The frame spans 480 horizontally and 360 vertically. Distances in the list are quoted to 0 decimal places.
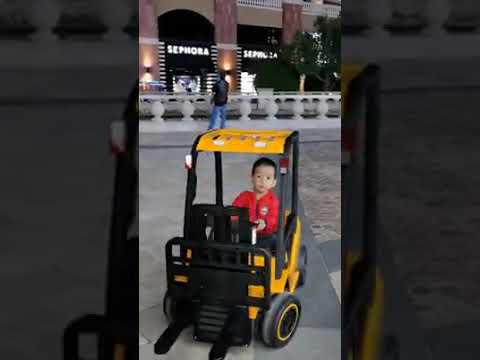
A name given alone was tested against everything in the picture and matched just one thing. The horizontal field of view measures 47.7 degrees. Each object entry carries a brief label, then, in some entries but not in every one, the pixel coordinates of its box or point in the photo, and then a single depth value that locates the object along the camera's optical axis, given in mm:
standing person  11180
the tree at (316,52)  22812
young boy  3611
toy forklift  3139
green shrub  23516
